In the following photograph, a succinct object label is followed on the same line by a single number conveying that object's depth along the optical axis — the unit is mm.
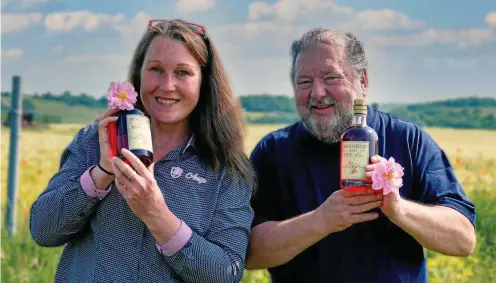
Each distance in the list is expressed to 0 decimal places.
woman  2881
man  3238
